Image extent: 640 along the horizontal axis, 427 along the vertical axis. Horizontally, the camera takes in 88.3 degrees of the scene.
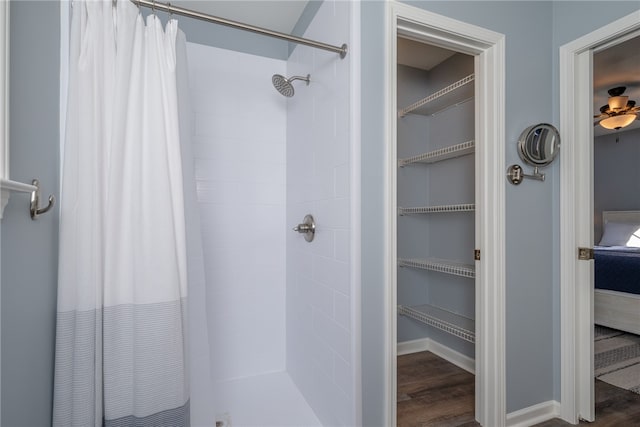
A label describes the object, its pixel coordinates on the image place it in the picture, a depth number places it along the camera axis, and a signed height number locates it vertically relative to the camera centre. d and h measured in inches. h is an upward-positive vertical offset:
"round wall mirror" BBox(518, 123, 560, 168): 65.2 +13.5
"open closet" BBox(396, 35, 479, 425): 91.5 +0.7
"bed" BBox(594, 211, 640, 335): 117.6 -29.5
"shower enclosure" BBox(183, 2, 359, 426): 64.5 -3.2
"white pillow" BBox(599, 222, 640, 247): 174.1 -12.5
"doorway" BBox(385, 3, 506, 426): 62.8 +2.0
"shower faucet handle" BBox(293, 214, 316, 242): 69.4 -3.1
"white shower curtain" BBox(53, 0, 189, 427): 39.7 -2.9
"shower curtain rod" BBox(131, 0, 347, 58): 45.7 +29.2
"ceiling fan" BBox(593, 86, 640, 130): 129.0 +40.2
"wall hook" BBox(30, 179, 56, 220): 35.9 +1.3
